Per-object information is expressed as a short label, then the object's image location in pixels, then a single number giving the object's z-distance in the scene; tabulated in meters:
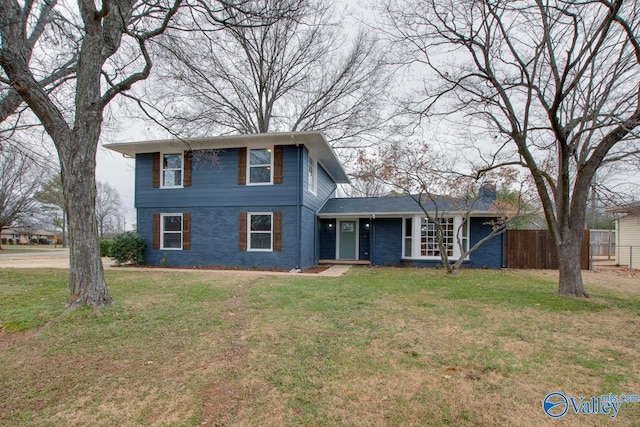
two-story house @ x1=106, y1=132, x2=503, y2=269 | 11.62
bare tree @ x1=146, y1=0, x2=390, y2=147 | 16.00
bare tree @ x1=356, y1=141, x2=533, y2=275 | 10.19
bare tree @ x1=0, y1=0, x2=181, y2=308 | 4.95
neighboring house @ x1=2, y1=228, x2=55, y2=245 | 44.97
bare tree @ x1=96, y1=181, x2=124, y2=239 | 45.61
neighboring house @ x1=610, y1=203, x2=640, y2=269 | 15.39
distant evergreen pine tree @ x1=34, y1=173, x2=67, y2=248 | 31.95
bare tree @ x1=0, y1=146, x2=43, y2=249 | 24.72
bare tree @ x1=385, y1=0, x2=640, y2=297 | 6.14
